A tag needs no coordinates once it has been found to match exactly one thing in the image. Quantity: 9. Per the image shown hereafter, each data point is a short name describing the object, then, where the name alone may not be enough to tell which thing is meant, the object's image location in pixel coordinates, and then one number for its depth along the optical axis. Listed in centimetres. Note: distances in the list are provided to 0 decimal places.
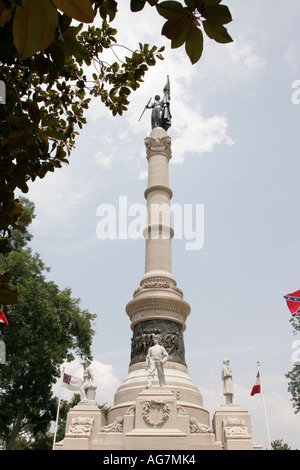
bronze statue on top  2661
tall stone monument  1476
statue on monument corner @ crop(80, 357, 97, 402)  1717
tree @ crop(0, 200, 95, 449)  2098
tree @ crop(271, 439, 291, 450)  3603
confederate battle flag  1702
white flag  2124
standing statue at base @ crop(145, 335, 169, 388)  1550
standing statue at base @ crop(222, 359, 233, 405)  1719
